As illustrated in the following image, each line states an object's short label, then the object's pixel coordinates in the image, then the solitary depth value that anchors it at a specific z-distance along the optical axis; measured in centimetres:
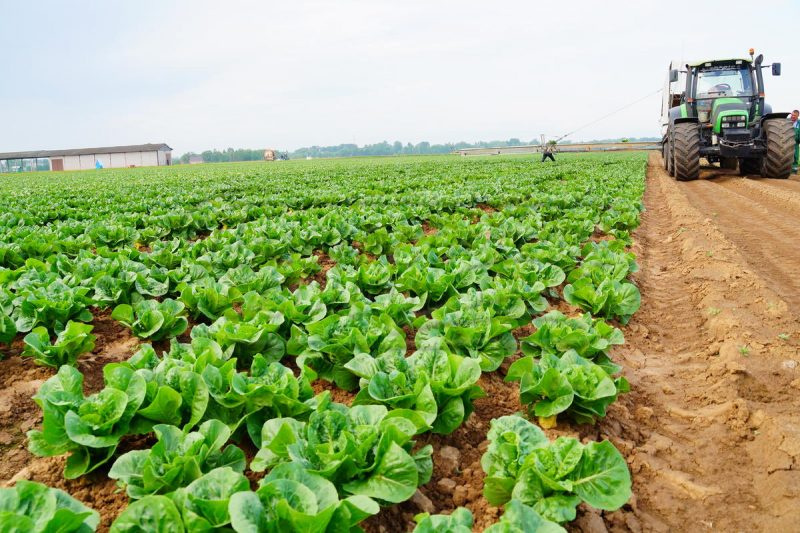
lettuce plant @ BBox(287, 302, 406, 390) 347
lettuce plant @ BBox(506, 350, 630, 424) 297
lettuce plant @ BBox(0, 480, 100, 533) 170
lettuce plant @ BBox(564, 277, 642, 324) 483
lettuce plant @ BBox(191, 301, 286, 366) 355
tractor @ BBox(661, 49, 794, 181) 1662
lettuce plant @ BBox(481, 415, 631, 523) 221
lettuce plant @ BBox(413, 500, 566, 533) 183
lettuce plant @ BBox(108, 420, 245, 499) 223
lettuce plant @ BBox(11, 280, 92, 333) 419
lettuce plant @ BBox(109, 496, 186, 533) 183
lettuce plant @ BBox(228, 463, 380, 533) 175
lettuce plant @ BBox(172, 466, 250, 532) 185
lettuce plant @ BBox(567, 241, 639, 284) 564
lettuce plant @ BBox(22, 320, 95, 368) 362
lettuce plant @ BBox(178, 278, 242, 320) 454
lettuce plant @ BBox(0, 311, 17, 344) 405
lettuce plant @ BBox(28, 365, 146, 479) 255
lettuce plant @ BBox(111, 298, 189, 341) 418
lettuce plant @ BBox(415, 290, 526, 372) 367
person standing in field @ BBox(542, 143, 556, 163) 3928
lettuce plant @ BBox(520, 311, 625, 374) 361
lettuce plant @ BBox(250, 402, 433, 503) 222
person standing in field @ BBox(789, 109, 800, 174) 1864
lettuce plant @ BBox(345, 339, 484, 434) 277
